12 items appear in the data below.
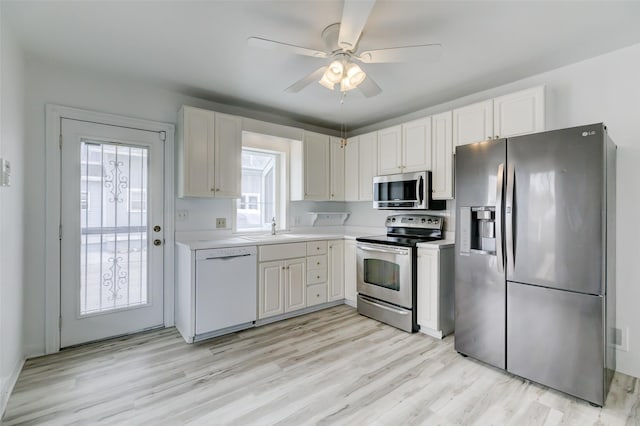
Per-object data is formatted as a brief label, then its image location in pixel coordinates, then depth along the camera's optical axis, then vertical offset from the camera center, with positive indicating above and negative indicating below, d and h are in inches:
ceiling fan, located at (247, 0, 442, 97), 62.2 +39.7
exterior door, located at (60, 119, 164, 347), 105.5 -7.3
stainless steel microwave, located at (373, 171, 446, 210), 128.4 +9.2
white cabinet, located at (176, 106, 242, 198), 118.4 +24.3
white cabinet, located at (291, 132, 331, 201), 154.0 +23.6
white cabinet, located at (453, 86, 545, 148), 99.7 +34.5
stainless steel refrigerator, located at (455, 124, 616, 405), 74.3 -12.2
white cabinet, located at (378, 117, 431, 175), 129.6 +29.9
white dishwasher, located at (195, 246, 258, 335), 110.5 -29.5
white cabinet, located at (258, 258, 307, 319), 125.9 -32.6
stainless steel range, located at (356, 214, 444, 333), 118.9 -24.2
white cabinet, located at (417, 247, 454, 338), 113.3 -30.2
